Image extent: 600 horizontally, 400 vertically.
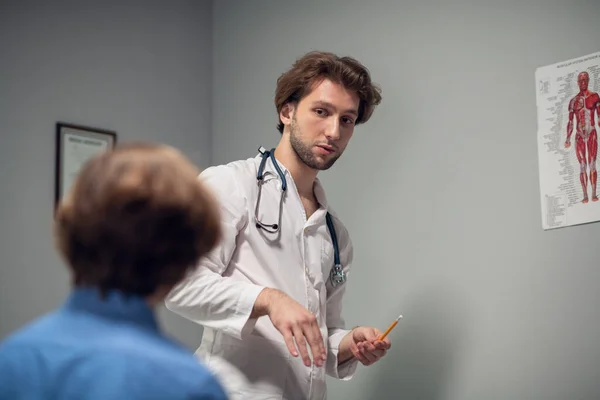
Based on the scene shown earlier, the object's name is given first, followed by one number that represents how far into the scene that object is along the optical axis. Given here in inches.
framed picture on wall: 109.5
